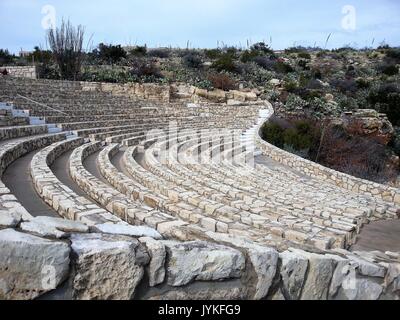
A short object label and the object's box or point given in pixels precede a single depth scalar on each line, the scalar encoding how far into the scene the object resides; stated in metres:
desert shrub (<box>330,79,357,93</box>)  31.08
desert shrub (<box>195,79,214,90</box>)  23.76
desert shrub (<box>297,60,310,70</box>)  37.27
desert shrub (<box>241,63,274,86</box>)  28.75
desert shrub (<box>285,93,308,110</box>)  23.94
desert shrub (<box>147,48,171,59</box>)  34.45
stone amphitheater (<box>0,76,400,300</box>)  1.81
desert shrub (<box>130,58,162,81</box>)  23.88
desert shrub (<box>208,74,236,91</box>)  25.09
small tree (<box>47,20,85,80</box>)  22.50
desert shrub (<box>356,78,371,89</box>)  31.92
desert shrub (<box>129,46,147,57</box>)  32.01
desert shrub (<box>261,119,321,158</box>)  16.61
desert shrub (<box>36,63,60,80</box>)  21.22
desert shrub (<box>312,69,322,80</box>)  34.44
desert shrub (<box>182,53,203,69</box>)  29.67
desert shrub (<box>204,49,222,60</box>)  35.49
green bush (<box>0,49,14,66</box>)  25.06
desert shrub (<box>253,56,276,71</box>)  34.31
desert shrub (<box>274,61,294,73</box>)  34.03
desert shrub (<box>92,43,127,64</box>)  27.86
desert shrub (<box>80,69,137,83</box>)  21.89
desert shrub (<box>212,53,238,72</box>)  29.33
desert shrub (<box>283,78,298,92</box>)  27.34
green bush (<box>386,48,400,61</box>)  43.14
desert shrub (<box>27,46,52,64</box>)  25.27
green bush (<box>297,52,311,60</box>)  43.50
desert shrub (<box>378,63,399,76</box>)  36.66
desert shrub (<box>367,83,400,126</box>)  26.45
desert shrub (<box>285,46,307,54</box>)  47.86
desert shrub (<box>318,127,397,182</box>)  15.98
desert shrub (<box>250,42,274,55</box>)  42.28
